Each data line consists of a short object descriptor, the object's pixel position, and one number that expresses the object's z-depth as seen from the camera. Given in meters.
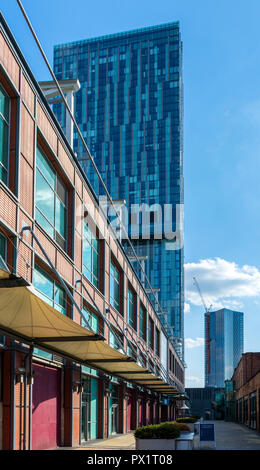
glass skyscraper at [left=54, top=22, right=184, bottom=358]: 159.12
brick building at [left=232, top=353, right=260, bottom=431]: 50.12
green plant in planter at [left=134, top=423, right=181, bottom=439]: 19.53
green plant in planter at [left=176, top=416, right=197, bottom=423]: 42.53
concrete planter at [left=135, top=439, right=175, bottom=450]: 19.30
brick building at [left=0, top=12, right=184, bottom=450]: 16.83
